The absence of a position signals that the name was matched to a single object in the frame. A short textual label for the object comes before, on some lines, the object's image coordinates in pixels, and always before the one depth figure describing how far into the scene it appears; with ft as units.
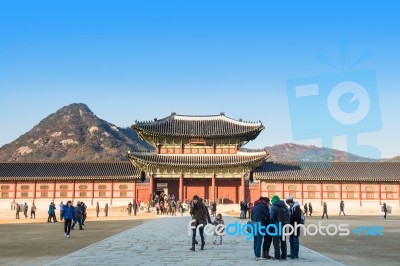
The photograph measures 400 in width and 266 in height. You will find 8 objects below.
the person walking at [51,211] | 97.71
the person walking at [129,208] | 130.11
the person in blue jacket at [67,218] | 59.88
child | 48.66
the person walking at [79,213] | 74.26
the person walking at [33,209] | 123.90
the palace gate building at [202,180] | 153.58
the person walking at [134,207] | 129.00
